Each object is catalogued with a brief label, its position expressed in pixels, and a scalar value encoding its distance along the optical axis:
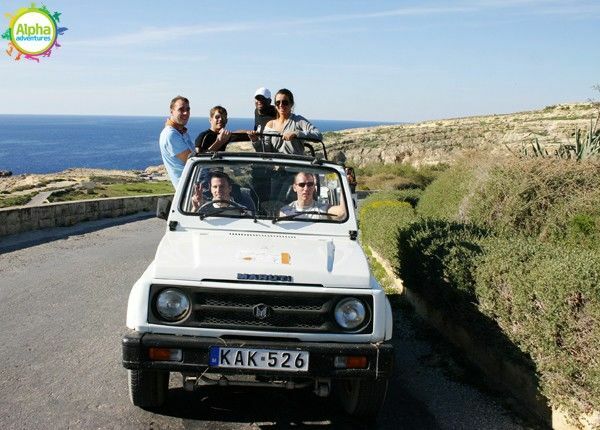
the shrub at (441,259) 6.73
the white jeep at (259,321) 4.62
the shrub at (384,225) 10.16
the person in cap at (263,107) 9.09
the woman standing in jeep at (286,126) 7.76
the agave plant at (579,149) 12.30
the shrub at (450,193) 12.83
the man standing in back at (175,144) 7.35
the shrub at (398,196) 18.43
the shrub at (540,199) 10.54
